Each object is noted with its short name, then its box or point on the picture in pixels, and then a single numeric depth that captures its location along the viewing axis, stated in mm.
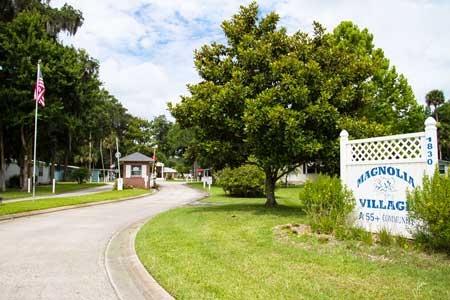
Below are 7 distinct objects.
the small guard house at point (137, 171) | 37625
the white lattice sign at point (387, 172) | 7297
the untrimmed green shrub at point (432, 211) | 6113
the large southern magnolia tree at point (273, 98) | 11078
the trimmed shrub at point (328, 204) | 8242
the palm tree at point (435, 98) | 61662
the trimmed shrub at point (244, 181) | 26094
